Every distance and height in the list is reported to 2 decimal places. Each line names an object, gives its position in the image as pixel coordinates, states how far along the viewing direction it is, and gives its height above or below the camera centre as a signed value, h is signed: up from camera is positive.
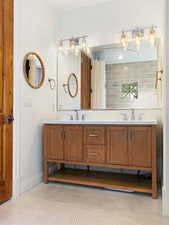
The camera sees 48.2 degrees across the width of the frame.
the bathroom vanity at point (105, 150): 2.21 -0.51
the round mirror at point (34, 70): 2.50 +0.55
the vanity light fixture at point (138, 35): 2.70 +1.09
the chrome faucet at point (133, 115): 2.79 -0.08
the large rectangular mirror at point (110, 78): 2.81 +0.49
